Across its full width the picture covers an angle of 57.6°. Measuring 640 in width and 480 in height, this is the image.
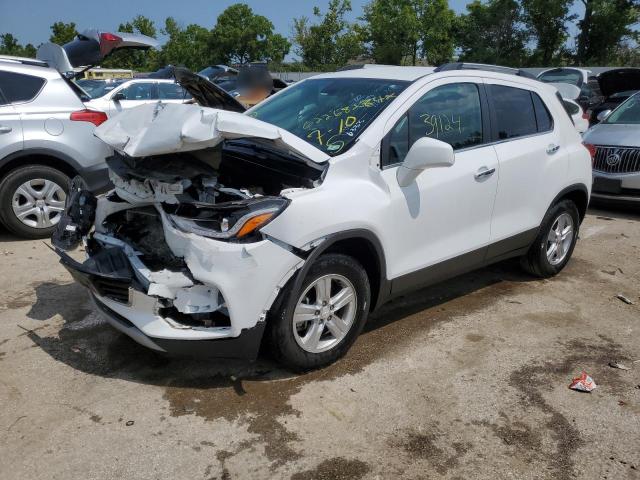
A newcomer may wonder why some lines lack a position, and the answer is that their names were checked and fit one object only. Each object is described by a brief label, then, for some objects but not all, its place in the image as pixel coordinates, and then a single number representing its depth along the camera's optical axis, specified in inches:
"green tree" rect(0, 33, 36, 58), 2150.6
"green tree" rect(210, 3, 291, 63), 2052.2
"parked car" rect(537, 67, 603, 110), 533.6
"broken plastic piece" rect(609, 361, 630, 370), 149.3
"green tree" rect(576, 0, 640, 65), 1390.3
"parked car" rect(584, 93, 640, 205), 301.6
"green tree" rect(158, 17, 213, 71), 2018.9
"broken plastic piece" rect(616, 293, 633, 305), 194.4
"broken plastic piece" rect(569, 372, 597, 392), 137.4
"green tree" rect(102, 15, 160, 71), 2059.3
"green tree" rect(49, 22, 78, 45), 2042.3
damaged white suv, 121.2
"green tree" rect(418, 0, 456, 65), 1637.6
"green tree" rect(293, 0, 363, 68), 1716.3
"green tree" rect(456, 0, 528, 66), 1527.3
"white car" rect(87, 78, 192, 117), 446.3
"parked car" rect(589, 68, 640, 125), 478.9
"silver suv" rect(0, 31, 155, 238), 227.9
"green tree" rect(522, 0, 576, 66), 1445.6
